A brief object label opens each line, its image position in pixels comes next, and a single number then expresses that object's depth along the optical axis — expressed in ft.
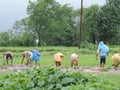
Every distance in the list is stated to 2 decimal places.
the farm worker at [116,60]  70.85
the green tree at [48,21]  228.63
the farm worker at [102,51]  71.97
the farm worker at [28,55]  86.78
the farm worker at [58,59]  77.92
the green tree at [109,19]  210.16
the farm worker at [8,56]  91.03
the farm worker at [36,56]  80.85
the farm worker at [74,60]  76.83
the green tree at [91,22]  217.15
